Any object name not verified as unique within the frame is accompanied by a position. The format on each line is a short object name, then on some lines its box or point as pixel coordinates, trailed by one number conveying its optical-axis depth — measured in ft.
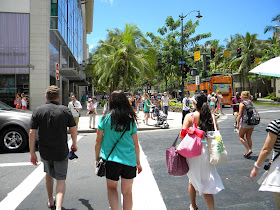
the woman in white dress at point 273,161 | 8.61
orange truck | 92.07
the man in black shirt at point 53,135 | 11.33
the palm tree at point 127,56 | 80.07
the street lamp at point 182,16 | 83.21
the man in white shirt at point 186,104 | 42.73
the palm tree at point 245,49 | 144.77
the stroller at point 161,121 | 41.98
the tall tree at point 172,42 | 109.60
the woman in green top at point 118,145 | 9.75
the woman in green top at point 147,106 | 45.16
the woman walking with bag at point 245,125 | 21.56
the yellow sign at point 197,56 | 66.64
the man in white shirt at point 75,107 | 33.73
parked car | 24.49
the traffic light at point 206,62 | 52.31
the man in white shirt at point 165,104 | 47.90
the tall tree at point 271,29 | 117.50
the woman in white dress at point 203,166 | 10.55
